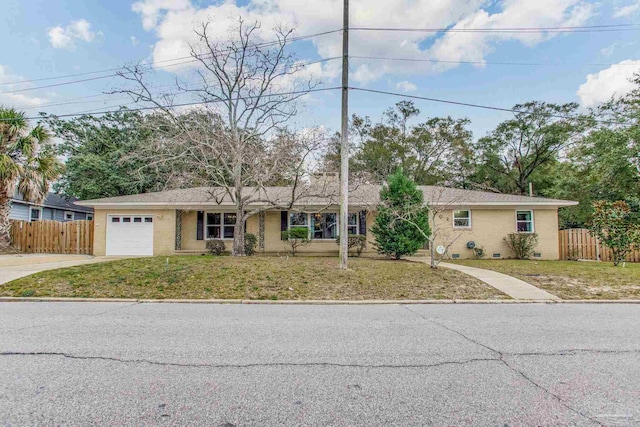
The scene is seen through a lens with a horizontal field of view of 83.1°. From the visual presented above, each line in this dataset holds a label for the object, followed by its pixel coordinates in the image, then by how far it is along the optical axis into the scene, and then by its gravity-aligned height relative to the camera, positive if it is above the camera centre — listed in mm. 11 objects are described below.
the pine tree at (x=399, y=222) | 14977 +393
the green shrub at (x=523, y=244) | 17031 -614
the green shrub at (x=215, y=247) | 16969 -716
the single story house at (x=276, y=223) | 17375 +437
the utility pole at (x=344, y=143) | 10977 +2705
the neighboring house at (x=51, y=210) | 24234 +1641
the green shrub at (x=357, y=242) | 17047 -500
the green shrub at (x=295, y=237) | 17219 -259
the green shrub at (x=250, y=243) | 16797 -537
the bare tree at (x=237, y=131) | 13641 +3981
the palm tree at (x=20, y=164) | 16484 +3242
